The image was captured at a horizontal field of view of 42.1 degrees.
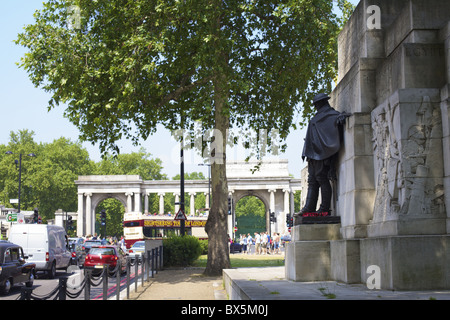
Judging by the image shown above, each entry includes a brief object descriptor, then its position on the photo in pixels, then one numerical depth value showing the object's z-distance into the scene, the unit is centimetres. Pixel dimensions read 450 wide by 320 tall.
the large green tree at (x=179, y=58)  1964
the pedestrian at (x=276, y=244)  5401
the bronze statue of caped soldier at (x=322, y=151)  1055
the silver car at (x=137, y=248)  3628
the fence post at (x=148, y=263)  1992
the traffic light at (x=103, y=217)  5141
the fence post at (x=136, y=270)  1699
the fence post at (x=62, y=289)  852
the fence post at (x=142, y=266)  1902
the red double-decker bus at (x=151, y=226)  5356
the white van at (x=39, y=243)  2448
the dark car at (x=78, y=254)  3209
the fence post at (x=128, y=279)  1475
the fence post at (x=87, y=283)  1045
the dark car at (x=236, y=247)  5755
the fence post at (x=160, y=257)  2684
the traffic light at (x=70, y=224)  5312
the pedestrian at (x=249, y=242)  5502
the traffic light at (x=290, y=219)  3301
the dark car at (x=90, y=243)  3771
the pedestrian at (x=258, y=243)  5080
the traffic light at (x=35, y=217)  4057
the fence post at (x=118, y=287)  1360
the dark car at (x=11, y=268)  1644
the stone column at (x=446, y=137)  805
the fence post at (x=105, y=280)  1199
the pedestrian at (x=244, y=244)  5591
